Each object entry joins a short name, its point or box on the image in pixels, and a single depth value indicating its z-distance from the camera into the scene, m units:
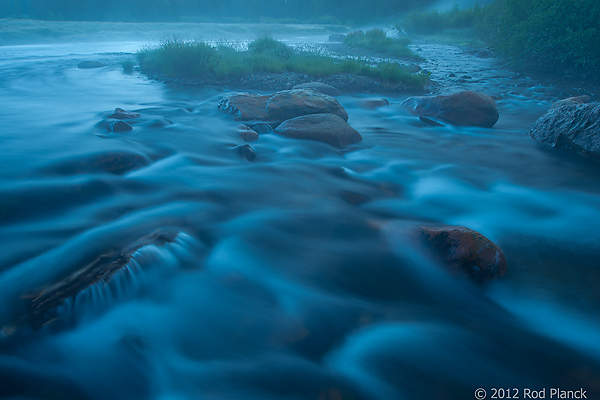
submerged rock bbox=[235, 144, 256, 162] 5.13
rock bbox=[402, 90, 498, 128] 6.81
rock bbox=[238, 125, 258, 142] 5.91
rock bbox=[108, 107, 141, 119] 6.75
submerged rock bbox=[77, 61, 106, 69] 13.97
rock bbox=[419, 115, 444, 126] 6.92
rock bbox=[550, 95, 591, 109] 6.67
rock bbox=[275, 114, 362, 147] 5.69
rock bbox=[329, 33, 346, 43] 31.30
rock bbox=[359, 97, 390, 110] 8.51
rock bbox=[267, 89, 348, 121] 6.38
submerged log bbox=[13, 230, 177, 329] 2.03
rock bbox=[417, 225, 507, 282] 2.57
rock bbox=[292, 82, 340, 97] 8.70
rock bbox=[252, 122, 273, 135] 6.14
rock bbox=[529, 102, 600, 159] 4.88
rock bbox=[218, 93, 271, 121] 6.73
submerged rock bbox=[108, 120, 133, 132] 5.84
